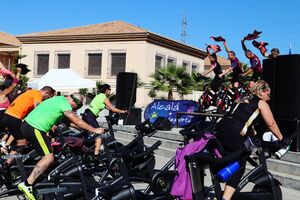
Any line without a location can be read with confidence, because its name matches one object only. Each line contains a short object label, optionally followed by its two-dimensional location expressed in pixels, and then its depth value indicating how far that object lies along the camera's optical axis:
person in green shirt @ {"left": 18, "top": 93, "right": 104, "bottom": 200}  6.15
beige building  42.22
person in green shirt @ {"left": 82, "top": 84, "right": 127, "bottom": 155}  9.84
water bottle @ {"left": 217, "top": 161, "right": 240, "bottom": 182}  4.98
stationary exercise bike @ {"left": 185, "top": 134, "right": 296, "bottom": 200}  4.63
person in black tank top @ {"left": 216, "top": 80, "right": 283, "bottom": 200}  5.05
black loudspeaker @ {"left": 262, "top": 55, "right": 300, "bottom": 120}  9.87
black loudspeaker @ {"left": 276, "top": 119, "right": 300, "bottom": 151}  9.47
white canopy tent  19.30
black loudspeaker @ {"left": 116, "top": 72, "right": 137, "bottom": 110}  19.61
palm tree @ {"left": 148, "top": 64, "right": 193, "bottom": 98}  31.80
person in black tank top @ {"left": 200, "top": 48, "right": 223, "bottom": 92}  13.55
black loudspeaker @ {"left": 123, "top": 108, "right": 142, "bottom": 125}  19.31
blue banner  14.88
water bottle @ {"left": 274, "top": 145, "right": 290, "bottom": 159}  4.86
